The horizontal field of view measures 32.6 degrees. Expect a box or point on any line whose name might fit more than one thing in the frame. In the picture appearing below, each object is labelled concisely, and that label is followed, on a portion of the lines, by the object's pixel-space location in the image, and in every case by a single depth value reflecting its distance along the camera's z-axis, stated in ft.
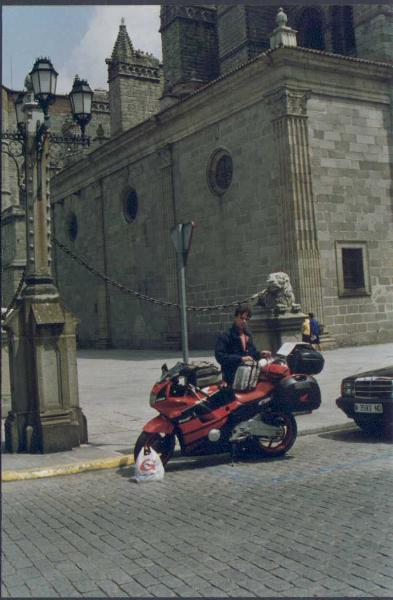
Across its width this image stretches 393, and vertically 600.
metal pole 25.54
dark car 26.81
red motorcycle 22.63
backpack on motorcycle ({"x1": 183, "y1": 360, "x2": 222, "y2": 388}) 23.04
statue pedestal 33.83
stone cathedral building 60.08
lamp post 25.40
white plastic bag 20.90
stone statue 34.60
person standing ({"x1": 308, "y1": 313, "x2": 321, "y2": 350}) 54.70
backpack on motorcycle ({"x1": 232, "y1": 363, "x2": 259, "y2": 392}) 23.72
